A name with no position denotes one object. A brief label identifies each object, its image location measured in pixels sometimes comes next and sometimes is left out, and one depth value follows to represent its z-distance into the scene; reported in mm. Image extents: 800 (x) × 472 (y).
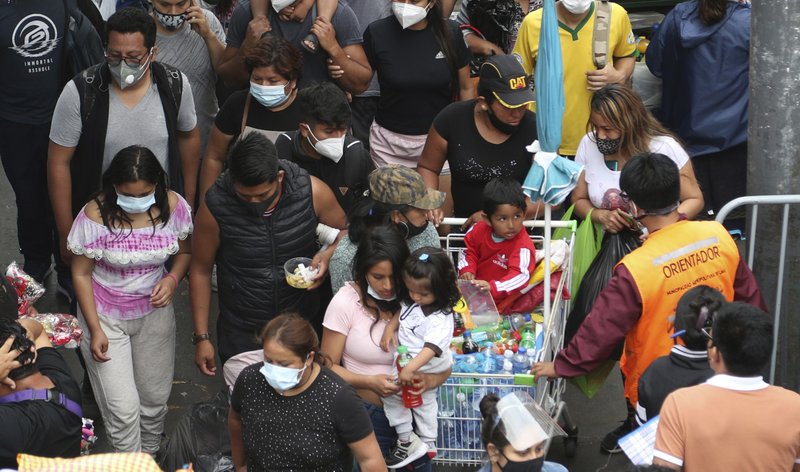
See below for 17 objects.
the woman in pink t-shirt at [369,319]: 10180
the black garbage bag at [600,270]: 11508
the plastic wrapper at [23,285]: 11305
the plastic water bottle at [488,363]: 10523
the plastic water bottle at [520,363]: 10522
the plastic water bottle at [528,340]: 10859
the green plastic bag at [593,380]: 11187
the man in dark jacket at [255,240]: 10891
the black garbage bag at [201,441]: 11031
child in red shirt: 11281
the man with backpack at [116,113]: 12328
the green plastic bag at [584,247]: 11906
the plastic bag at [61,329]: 11016
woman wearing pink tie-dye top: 11219
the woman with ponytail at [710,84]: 14617
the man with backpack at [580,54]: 14211
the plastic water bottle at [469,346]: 10781
